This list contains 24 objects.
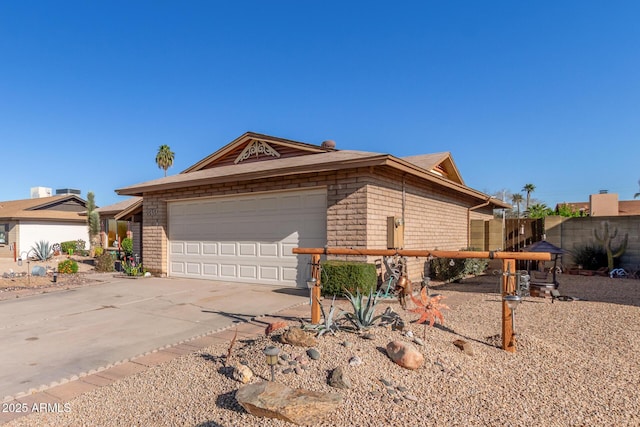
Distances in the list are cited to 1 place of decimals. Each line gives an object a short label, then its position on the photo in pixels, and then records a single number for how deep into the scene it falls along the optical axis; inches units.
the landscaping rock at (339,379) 119.8
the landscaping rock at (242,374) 126.6
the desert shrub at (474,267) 420.5
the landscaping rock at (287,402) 103.1
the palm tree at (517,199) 1988.2
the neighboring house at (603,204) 829.2
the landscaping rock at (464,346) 150.7
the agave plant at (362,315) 162.9
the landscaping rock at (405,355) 133.6
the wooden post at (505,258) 153.8
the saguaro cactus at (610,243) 452.1
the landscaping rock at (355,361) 131.9
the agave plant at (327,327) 158.3
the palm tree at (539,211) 901.1
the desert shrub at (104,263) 544.1
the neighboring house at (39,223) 901.8
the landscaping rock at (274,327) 171.9
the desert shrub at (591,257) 463.5
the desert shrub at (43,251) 749.9
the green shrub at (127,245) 726.6
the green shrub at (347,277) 279.7
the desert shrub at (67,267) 481.1
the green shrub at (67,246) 944.9
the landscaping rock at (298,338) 147.2
